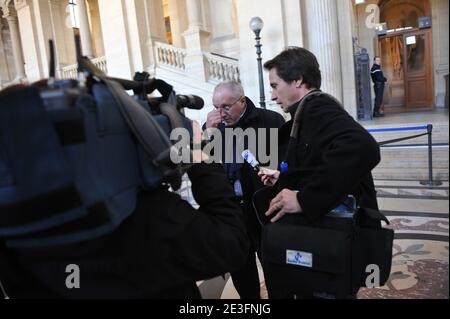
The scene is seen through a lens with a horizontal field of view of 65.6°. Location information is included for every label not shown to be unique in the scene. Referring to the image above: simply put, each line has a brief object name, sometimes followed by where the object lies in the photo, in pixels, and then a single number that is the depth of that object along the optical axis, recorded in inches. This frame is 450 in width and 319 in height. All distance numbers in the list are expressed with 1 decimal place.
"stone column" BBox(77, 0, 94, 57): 533.6
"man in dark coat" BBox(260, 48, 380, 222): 47.9
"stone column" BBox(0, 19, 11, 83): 462.4
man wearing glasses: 81.0
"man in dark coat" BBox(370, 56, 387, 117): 372.5
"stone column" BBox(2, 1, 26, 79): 578.9
